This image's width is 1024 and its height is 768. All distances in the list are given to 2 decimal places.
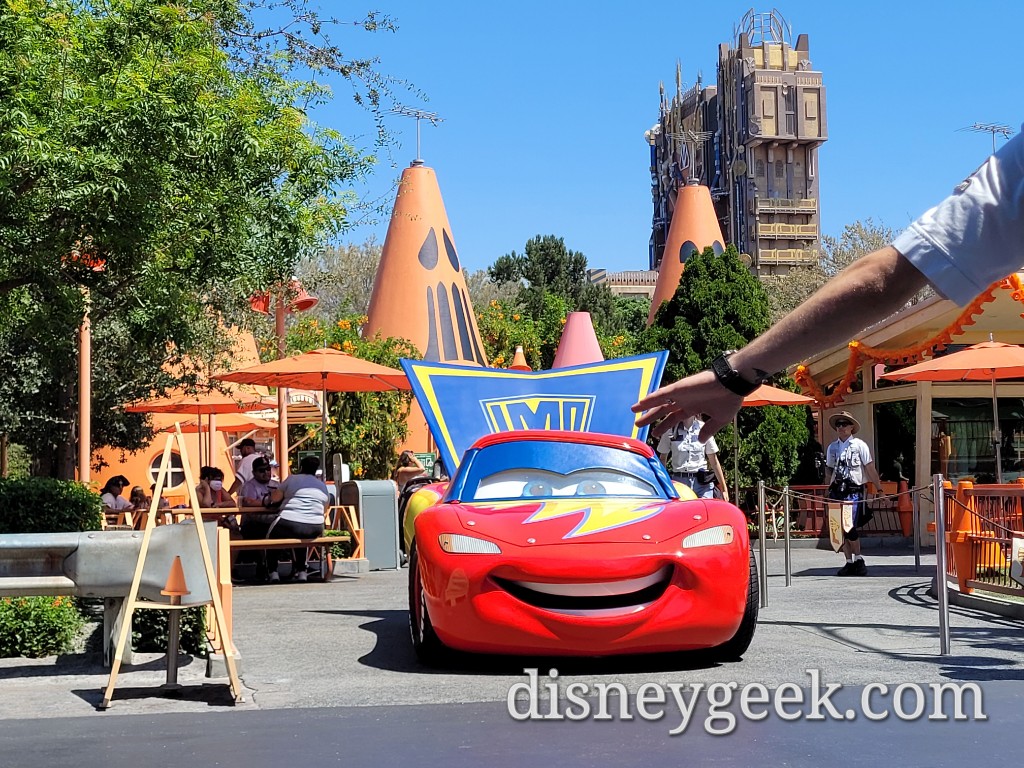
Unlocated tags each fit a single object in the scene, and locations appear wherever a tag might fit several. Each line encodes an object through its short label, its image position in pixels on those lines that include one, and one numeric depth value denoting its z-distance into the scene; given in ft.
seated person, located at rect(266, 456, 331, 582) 48.16
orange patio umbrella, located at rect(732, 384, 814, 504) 64.44
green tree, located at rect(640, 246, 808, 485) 75.72
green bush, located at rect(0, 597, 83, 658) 27.89
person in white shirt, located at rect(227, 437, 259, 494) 61.77
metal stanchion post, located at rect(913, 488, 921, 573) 45.47
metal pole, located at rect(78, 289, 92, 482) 51.05
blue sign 40.81
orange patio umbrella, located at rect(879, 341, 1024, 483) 52.60
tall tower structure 364.58
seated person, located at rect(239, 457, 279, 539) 50.55
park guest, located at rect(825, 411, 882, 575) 47.93
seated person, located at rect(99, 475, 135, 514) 65.31
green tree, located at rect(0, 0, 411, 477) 31.99
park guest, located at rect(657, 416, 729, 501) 50.93
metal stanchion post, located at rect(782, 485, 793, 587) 40.41
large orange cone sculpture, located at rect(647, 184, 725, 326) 130.52
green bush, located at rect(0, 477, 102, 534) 36.06
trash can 56.13
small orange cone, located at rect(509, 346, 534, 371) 97.37
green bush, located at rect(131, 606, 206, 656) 28.96
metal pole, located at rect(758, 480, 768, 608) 37.24
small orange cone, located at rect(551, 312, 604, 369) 87.92
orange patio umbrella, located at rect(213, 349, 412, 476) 54.95
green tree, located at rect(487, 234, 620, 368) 223.30
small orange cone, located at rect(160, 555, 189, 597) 23.81
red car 24.88
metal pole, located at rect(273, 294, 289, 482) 67.51
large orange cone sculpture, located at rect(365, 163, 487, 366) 99.35
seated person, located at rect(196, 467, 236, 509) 59.31
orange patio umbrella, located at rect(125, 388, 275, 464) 70.95
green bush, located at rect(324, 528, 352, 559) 56.25
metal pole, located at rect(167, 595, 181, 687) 23.94
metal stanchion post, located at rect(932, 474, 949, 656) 26.94
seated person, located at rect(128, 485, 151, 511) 68.08
